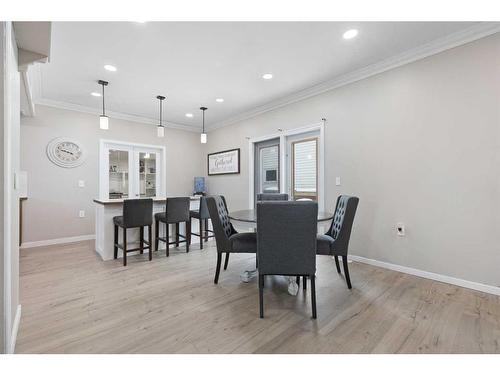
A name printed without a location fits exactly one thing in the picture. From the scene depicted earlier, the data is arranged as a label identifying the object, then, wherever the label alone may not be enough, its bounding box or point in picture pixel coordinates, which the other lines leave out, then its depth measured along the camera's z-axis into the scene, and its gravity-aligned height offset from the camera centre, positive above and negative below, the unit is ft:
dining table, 7.48 -1.05
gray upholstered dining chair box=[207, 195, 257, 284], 7.98 -1.77
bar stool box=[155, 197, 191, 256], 11.37 -1.40
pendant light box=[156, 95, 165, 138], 12.72 +3.23
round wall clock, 13.59 +2.08
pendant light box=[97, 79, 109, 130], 10.96 +3.13
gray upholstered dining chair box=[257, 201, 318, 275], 5.92 -1.27
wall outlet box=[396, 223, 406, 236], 9.13 -1.60
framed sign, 16.87 +1.96
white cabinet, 15.53 +1.23
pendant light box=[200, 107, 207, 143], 14.07 +3.11
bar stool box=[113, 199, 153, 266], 9.98 -1.35
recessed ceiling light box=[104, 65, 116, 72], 9.71 +5.02
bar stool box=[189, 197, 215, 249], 12.59 -1.45
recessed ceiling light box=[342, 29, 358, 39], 7.54 +5.03
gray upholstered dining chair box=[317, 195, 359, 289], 7.61 -1.70
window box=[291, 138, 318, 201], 12.69 +1.07
